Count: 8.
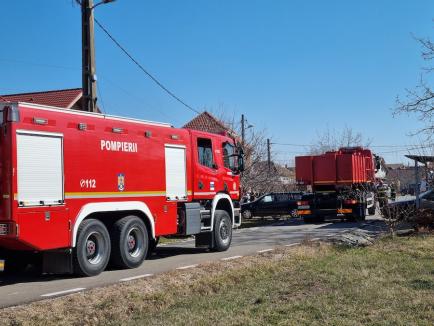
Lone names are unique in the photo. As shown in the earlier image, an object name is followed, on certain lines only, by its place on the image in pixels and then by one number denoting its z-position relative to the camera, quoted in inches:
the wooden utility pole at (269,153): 1600.5
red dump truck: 957.2
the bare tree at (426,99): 719.4
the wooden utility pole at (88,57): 587.5
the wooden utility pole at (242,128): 1506.6
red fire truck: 361.1
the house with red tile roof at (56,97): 1242.0
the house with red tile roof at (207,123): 1444.5
